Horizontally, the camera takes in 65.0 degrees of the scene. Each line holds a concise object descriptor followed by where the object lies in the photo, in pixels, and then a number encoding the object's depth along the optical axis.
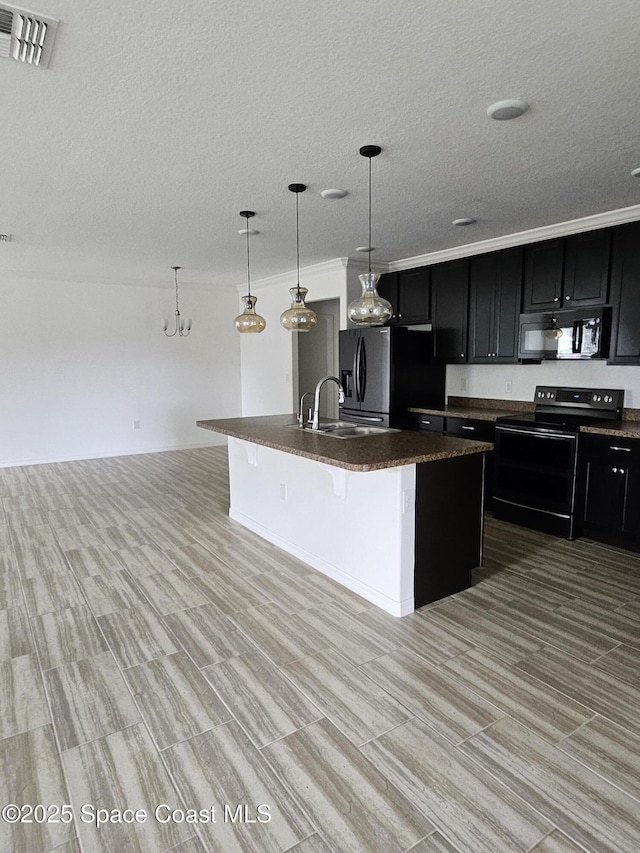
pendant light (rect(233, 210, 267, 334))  4.07
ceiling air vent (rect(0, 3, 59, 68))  1.71
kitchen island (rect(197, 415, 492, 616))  2.74
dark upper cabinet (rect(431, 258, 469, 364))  5.14
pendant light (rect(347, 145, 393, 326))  2.99
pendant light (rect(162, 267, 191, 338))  7.64
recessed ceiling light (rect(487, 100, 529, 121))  2.26
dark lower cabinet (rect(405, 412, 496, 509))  4.58
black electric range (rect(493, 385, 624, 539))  3.93
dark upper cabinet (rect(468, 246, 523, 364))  4.66
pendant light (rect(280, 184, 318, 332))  3.59
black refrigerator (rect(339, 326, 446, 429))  5.25
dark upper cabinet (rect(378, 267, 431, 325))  5.55
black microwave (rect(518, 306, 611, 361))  3.98
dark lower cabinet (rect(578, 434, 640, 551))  3.57
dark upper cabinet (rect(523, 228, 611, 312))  3.99
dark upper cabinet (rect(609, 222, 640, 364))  3.78
